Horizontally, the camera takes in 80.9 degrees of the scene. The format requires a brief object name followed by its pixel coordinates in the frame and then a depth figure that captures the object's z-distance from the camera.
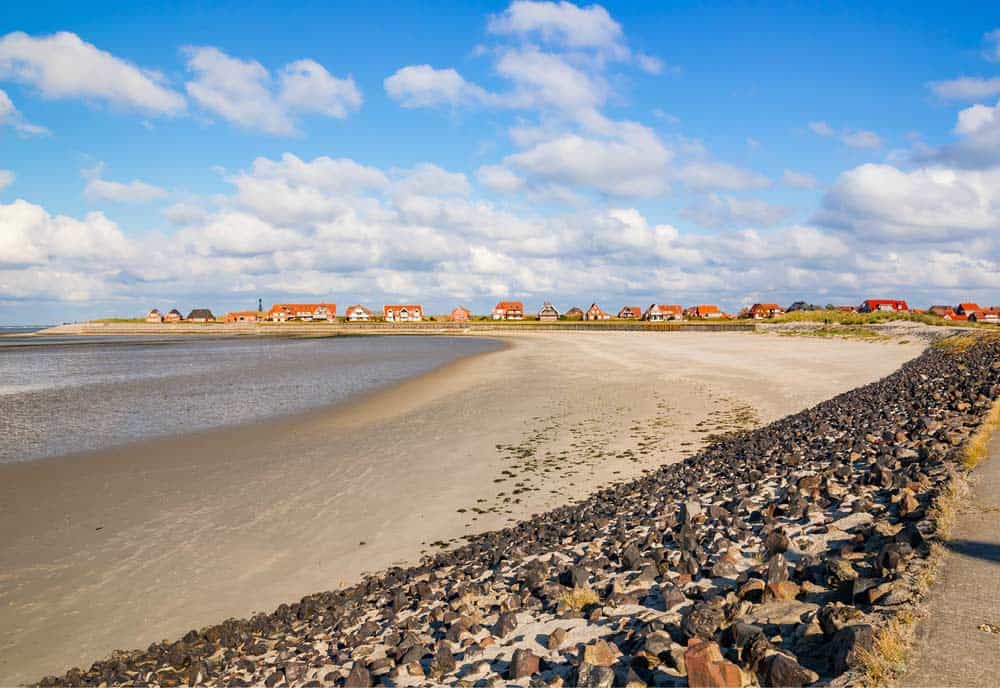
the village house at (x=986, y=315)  127.69
